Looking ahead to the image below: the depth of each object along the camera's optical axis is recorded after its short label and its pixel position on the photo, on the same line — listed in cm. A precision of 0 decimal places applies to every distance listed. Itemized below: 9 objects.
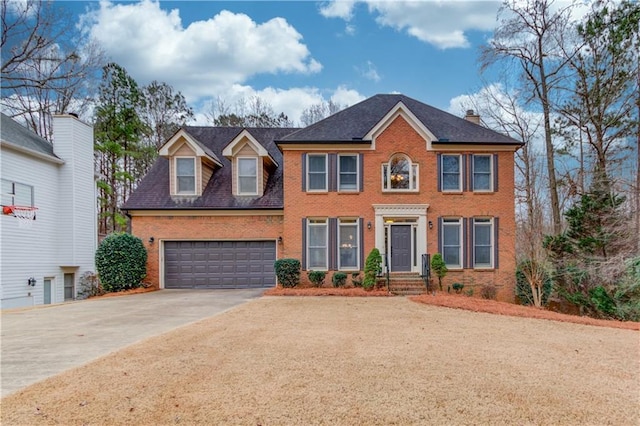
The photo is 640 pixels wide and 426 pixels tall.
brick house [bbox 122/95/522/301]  1432
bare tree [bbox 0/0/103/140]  1861
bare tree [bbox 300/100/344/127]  3005
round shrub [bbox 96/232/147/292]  1427
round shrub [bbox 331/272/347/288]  1374
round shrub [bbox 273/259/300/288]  1360
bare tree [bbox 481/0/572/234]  1717
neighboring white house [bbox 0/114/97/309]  1305
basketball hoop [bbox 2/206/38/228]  1305
